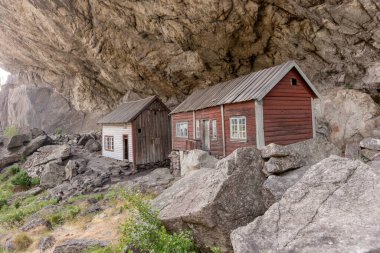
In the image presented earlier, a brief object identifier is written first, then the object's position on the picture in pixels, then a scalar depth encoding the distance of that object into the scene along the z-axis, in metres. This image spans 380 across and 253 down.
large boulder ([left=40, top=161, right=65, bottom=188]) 20.00
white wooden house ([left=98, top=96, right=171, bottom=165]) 21.75
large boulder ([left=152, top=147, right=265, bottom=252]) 5.50
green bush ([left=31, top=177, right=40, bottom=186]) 21.84
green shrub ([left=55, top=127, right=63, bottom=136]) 38.06
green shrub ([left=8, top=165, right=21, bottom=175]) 25.41
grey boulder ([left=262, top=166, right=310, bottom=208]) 5.63
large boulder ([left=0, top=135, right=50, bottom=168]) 27.75
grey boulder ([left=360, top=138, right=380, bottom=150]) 15.58
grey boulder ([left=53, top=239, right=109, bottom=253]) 7.75
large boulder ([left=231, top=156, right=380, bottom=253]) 3.46
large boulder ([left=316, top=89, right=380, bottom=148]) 19.12
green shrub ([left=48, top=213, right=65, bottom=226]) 12.12
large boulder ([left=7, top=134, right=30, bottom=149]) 29.20
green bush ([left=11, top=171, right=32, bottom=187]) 21.55
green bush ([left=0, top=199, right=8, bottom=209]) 17.13
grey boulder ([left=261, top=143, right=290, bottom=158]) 6.40
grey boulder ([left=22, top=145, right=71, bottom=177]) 23.41
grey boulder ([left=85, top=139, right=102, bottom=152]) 28.14
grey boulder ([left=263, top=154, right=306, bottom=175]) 6.27
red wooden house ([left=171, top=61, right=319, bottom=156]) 13.46
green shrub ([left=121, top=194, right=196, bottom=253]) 5.26
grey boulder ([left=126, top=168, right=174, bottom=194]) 14.38
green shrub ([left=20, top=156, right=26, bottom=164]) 27.48
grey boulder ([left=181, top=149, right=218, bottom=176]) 14.73
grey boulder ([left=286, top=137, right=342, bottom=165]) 9.69
